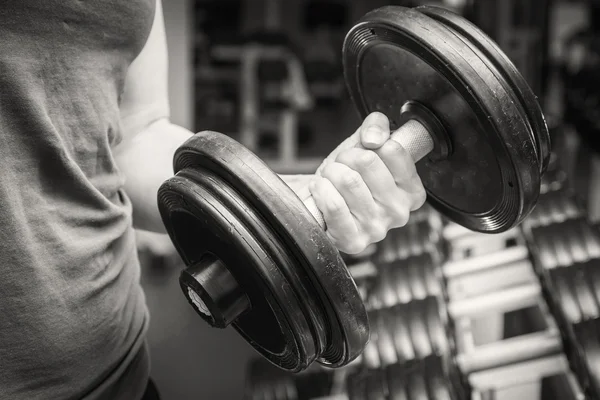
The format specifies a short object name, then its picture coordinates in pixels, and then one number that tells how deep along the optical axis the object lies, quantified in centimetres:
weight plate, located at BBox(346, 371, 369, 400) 120
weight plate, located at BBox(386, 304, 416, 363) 130
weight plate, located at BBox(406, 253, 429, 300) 153
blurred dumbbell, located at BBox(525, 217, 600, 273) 126
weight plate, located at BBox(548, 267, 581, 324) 105
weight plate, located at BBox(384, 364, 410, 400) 115
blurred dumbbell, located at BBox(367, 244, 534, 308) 146
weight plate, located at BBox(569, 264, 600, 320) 105
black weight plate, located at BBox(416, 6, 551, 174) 62
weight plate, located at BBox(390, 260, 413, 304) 152
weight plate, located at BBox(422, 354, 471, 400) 114
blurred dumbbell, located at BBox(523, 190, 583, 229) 149
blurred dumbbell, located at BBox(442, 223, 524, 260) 160
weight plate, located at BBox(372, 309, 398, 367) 130
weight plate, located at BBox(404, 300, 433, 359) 130
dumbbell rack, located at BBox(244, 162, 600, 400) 123
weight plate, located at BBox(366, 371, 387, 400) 117
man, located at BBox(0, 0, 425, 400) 56
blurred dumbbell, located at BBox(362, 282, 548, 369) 131
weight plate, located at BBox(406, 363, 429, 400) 114
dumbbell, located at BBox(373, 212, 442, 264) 179
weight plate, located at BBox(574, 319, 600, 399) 94
